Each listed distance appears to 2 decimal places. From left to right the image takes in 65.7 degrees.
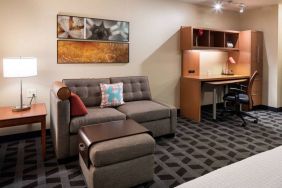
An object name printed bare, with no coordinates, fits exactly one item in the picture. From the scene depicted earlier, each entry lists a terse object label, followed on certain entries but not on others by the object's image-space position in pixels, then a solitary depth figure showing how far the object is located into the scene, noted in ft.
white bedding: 2.67
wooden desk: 13.76
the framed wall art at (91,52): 11.32
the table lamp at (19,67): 8.50
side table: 7.84
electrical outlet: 10.74
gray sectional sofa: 8.29
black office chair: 13.46
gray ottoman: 6.07
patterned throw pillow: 10.98
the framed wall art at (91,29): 11.17
